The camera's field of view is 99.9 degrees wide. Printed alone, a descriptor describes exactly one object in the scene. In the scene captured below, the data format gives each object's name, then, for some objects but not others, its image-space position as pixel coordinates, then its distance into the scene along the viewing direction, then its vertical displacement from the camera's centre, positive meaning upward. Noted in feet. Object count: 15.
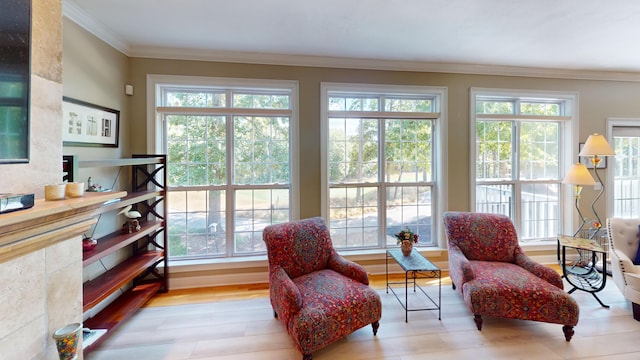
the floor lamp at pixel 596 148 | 10.20 +1.27
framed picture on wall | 7.13 +1.63
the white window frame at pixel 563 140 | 11.84 +1.89
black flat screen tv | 3.62 +1.40
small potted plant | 9.03 -2.04
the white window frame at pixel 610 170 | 12.66 +0.52
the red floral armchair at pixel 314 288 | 6.24 -2.91
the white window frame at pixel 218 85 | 10.00 +2.95
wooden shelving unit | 6.78 -2.44
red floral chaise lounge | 7.16 -2.83
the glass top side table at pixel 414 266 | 7.83 -2.55
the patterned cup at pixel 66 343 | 4.34 -2.67
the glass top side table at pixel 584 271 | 8.95 -3.43
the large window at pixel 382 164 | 11.54 +0.73
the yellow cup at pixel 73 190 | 4.60 -0.19
